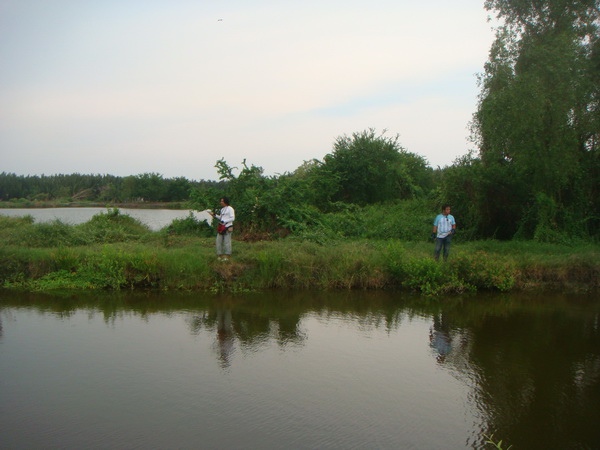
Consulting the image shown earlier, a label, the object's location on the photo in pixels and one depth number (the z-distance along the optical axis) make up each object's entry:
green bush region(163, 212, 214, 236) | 17.45
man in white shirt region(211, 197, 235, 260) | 12.71
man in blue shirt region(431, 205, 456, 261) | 12.83
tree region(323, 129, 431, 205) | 25.33
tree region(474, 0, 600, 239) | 15.92
